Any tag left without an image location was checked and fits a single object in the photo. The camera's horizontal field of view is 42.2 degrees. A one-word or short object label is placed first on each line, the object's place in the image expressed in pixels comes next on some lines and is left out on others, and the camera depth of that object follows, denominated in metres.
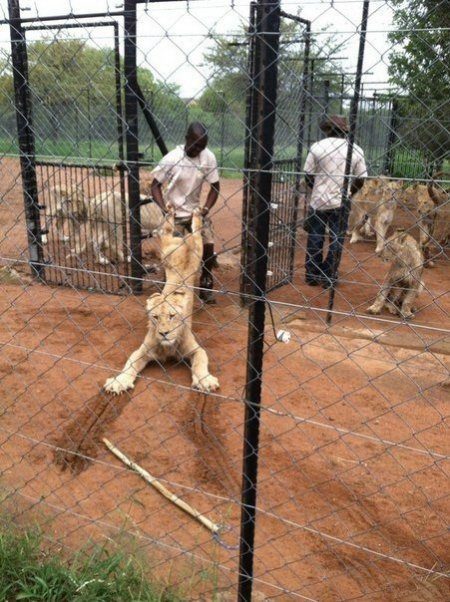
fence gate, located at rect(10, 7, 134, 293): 6.09
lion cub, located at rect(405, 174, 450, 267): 8.60
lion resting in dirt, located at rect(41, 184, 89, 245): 7.94
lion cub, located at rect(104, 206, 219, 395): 4.64
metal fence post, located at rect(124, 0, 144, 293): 5.38
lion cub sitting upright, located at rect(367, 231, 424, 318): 6.44
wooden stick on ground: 3.06
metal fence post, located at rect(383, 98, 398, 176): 9.32
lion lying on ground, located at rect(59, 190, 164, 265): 7.66
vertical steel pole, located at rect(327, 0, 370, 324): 4.84
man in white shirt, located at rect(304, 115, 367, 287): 6.37
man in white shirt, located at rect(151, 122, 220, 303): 5.74
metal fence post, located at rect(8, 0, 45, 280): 6.01
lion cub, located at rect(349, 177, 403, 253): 9.11
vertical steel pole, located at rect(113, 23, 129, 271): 5.68
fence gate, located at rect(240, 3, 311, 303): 5.71
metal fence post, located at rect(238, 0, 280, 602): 1.77
